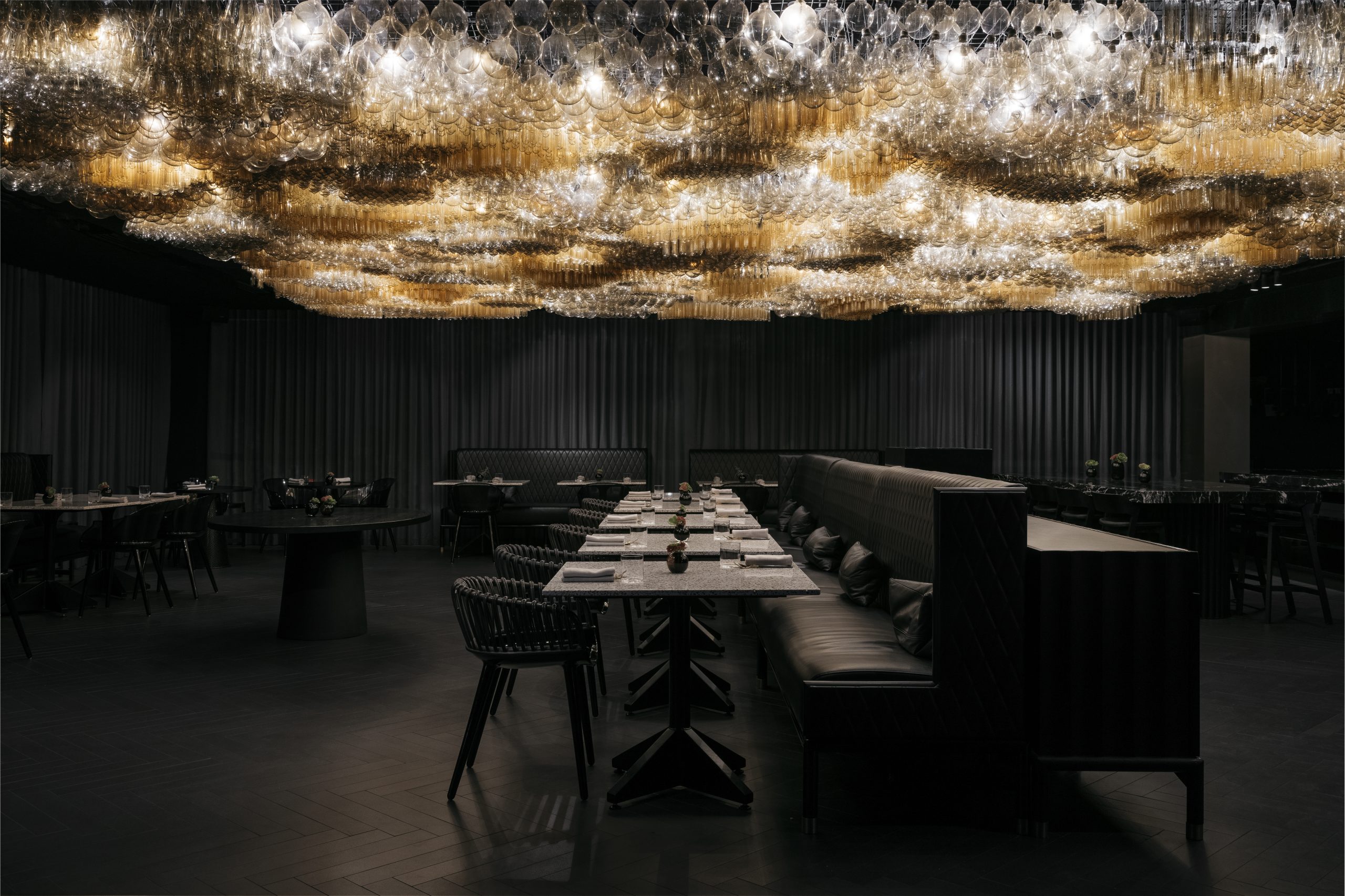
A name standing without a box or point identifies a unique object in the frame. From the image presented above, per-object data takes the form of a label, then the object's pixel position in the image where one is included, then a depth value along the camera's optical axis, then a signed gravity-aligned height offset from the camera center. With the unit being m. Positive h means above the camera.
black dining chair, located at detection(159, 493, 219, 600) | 8.90 -0.76
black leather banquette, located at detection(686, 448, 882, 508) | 14.16 -0.23
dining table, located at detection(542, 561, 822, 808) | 3.75 -1.07
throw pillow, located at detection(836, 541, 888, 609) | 5.29 -0.75
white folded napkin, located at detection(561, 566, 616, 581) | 4.00 -0.54
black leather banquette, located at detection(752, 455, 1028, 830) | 3.69 -0.87
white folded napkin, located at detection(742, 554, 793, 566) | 4.41 -0.53
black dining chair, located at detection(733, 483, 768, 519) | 11.90 -0.65
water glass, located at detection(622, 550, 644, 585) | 4.04 -0.56
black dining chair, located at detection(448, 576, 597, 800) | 3.95 -0.82
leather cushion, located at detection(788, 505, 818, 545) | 8.70 -0.73
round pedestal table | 7.03 -1.01
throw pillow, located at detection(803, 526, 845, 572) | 6.59 -0.73
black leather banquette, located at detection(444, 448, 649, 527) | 14.10 -0.30
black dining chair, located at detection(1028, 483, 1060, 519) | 9.98 -0.59
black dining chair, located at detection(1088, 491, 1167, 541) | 8.20 -0.62
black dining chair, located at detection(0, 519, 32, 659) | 6.07 -0.64
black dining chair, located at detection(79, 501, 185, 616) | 8.32 -0.83
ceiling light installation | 3.55 +1.43
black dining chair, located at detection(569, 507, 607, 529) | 7.46 -0.57
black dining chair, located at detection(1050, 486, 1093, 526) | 9.14 -0.61
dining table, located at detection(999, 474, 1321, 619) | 7.96 -0.58
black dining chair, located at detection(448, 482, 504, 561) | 11.93 -0.71
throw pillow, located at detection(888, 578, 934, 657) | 3.96 -0.71
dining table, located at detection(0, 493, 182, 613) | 8.05 -0.79
